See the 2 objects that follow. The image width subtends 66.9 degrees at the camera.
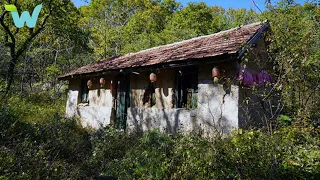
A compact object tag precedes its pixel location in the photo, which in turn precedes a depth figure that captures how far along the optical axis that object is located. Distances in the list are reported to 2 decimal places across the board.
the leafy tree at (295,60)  5.12
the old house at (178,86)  6.55
